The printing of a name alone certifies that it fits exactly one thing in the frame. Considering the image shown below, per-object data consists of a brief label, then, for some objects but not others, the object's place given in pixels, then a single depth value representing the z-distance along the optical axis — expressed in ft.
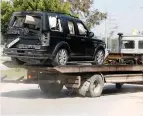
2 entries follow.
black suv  42.19
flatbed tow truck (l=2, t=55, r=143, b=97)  43.78
